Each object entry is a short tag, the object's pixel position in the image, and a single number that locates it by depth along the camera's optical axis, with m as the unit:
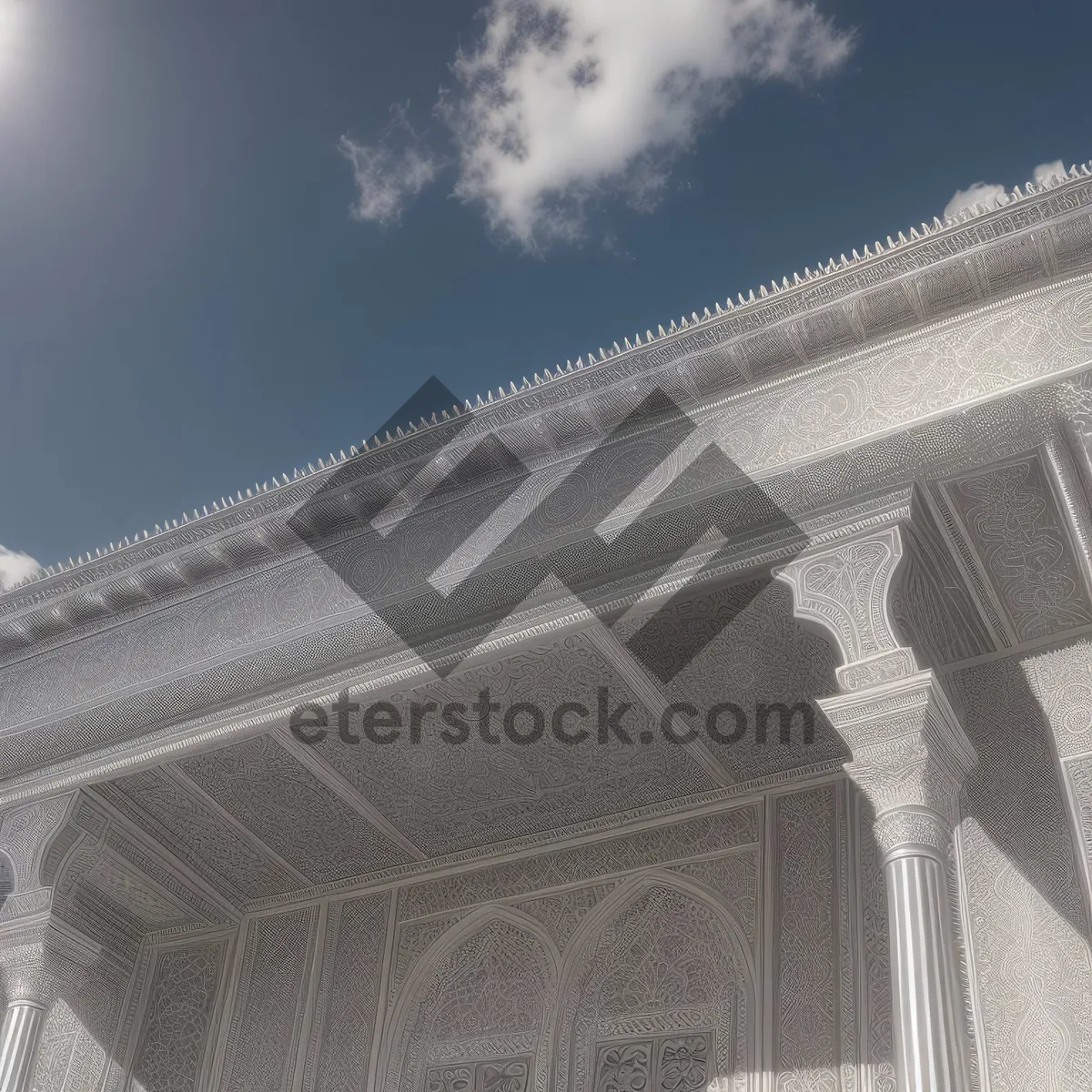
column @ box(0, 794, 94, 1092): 5.74
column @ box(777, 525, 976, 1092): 3.82
